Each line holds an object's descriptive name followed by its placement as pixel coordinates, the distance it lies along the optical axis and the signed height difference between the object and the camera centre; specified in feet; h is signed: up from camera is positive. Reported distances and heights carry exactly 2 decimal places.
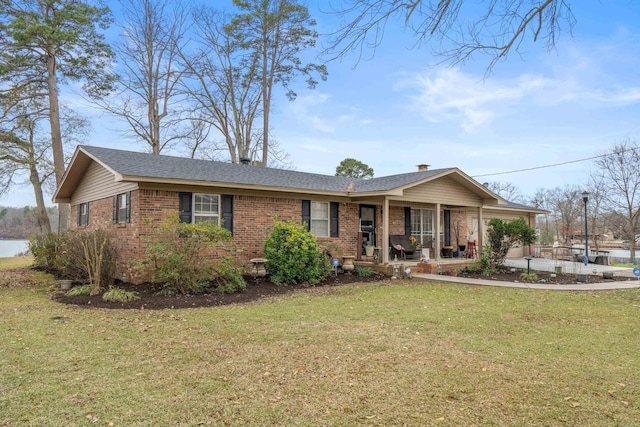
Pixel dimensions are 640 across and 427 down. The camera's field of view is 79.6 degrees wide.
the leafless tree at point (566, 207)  113.56 +8.28
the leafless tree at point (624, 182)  72.28 +9.77
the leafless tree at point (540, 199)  134.00 +11.88
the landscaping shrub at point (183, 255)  27.32 -1.26
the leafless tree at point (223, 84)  72.69 +29.89
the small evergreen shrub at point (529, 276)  37.61 -4.21
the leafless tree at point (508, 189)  134.92 +15.73
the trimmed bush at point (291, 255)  32.99 -1.65
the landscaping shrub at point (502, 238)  41.32 -0.50
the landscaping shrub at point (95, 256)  28.14 -1.46
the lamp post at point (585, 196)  51.10 +4.88
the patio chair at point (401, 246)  45.50 -1.31
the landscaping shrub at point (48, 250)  40.02 -1.26
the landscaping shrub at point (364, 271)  38.40 -3.70
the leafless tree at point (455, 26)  11.69 +6.57
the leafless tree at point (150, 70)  68.08 +30.42
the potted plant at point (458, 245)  51.49 -1.52
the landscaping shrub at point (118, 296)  25.52 -3.90
